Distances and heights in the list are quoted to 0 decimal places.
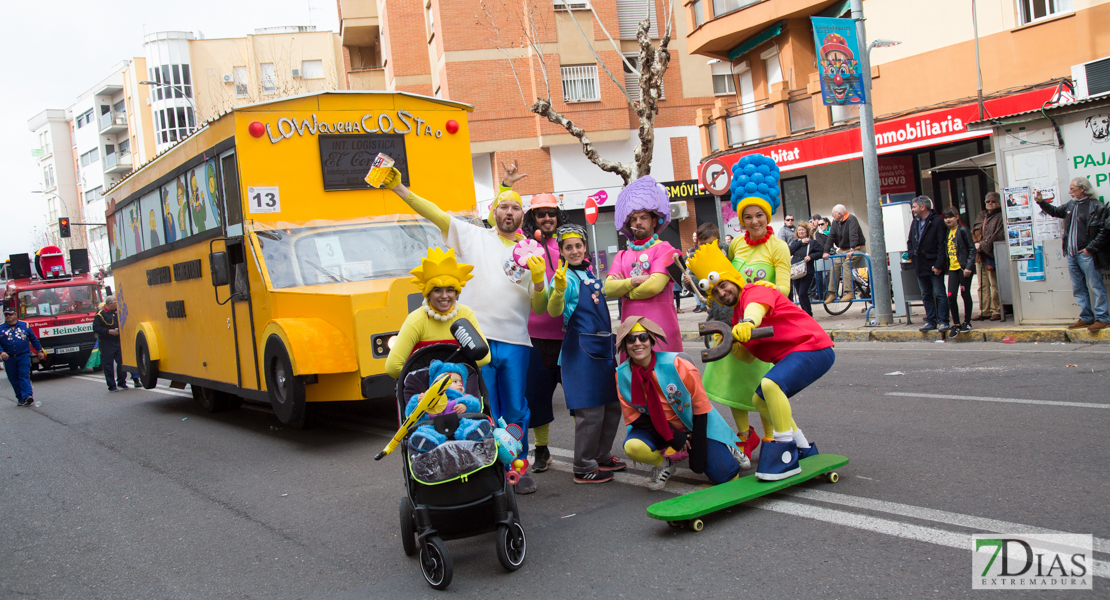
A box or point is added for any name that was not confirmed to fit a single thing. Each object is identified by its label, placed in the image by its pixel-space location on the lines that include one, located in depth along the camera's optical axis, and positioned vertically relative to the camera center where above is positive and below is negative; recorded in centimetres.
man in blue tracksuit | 1433 -31
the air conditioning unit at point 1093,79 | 1008 +177
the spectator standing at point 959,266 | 1110 -39
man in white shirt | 548 -5
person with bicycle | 1400 +10
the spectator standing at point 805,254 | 1435 -3
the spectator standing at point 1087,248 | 982 -30
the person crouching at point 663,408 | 505 -86
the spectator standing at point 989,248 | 1154 -20
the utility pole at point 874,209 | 1287 +56
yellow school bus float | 757 +75
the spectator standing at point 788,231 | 1554 +46
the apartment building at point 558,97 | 3100 +693
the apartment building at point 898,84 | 1631 +362
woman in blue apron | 554 -52
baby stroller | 416 -108
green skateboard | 442 -131
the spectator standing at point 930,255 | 1113 -20
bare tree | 1673 +360
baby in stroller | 421 -69
